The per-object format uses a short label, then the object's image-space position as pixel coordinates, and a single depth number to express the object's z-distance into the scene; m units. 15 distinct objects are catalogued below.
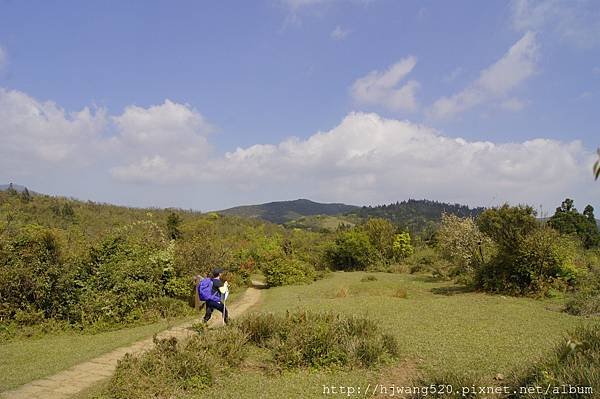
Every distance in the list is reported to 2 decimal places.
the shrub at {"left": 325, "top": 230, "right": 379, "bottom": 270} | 43.17
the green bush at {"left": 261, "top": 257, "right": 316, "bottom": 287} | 27.98
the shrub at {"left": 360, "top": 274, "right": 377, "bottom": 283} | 26.92
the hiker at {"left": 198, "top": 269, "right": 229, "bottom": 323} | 11.32
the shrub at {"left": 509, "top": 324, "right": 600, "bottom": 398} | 5.08
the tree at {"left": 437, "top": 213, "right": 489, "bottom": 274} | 21.11
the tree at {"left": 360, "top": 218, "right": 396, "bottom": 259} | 45.00
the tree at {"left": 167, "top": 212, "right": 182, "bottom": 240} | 36.61
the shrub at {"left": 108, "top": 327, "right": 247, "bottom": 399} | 7.06
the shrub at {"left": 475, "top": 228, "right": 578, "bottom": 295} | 17.73
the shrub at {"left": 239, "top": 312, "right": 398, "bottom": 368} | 8.34
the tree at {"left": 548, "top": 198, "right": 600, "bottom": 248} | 48.94
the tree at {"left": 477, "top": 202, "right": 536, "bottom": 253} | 18.72
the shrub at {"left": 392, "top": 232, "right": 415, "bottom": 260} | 44.00
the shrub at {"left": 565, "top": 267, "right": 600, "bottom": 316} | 12.84
